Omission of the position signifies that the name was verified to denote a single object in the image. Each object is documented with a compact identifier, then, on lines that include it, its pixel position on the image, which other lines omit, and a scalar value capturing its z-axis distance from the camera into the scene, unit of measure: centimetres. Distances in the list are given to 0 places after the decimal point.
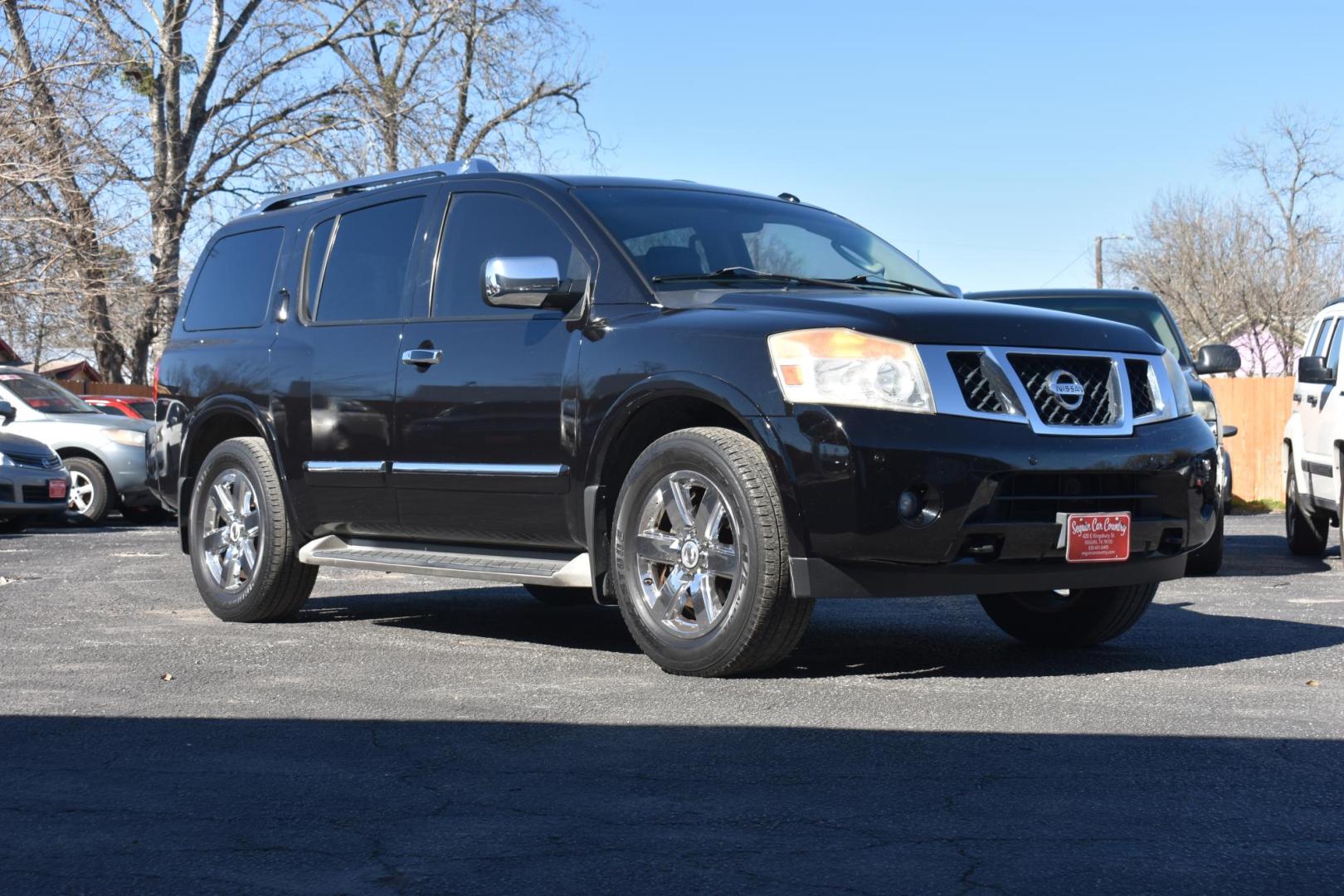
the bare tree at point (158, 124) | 2139
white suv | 1099
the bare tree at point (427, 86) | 3061
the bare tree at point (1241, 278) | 5481
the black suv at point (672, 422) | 545
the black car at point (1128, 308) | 1138
